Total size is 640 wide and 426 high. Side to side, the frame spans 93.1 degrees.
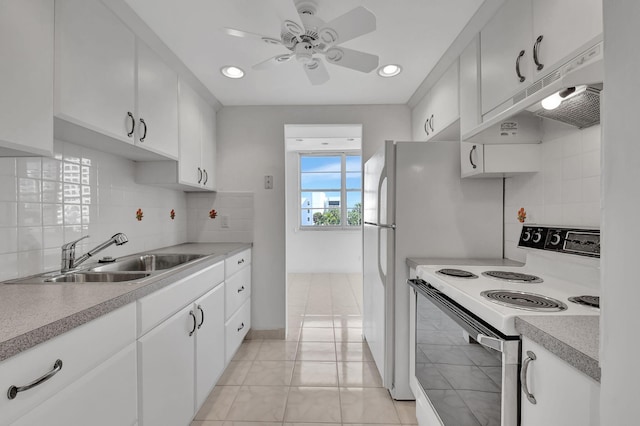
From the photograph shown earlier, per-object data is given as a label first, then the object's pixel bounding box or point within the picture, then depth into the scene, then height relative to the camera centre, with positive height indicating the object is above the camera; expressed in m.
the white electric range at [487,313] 0.88 -0.36
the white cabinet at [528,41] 1.03 +0.69
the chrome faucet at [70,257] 1.43 -0.23
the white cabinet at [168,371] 1.16 -0.70
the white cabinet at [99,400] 0.75 -0.54
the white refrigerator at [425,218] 1.88 -0.05
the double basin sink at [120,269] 1.33 -0.32
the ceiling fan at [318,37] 1.32 +0.83
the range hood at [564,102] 0.75 +0.37
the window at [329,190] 6.14 +0.41
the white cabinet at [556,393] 0.62 -0.41
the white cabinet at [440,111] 2.01 +0.75
